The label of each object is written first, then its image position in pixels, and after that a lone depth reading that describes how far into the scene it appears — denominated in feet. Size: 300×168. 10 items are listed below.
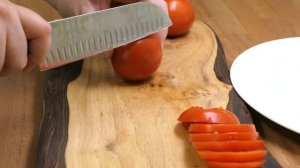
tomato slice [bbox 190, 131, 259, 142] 2.20
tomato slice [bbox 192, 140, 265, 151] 2.17
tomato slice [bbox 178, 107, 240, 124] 2.36
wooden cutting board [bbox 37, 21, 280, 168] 2.35
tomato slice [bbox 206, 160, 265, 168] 2.15
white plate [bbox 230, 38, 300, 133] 2.68
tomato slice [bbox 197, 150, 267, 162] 2.15
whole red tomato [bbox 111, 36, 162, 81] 2.89
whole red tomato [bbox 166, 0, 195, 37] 3.55
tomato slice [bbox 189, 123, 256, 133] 2.25
